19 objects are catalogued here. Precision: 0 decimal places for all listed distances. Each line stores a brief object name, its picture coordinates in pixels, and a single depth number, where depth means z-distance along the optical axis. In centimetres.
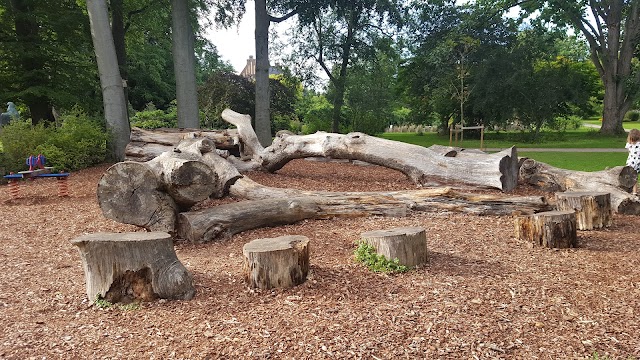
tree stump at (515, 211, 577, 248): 491
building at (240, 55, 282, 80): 7004
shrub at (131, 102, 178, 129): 2333
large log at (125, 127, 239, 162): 1017
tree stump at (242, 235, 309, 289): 367
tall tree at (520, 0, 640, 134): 2333
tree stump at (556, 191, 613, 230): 582
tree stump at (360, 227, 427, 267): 411
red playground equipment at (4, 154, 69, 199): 805
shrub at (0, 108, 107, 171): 1043
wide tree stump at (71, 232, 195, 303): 349
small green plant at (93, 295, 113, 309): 348
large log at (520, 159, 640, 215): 677
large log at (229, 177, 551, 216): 625
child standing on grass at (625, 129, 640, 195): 762
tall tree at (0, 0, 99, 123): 1264
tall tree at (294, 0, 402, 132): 2083
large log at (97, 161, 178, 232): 502
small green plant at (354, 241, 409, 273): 407
